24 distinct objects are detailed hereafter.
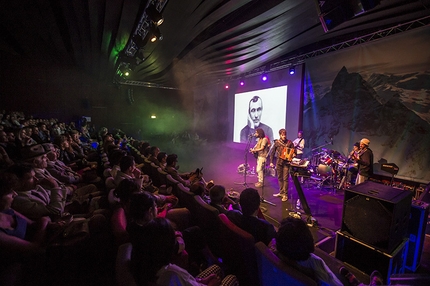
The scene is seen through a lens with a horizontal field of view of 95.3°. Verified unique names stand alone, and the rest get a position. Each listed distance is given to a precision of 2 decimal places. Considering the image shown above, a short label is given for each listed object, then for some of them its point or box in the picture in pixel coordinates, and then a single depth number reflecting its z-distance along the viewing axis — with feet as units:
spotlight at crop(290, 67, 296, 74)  24.69
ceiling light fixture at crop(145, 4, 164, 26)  12.84
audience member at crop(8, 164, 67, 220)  6.21
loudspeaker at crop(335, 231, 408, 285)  5.93
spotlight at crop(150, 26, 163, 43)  15.08
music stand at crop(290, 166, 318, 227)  11.17
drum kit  18.63
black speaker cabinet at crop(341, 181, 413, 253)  5.87
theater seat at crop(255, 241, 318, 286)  3.64
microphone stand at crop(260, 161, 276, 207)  14.40
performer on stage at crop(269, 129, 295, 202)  15.11
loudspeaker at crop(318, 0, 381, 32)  10.59
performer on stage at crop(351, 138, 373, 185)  14.74
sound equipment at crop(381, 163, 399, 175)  9.57
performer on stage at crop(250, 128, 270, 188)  17.94
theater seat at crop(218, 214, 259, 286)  4.92
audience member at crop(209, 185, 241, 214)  7.33
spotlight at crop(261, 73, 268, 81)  29.30
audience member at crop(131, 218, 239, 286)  3.59
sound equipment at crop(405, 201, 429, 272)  6.91
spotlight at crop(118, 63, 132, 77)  26.70
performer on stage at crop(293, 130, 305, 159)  20.95
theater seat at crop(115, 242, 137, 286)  3.16
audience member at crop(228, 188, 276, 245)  5.76
